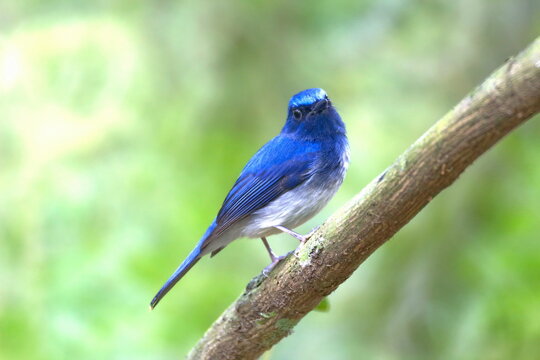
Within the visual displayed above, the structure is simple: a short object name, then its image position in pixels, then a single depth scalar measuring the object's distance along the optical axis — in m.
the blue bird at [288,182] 7.56
